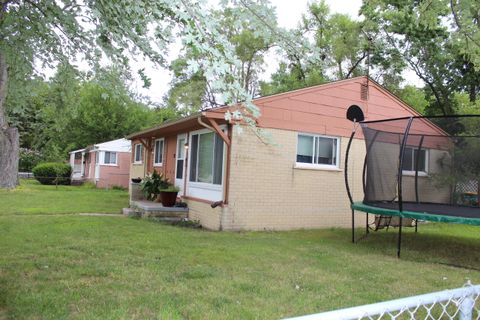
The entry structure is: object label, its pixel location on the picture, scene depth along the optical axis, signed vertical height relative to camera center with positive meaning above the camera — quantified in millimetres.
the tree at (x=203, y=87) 26516 +6508
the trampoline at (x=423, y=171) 8633 +362
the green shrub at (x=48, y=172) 26700 -142
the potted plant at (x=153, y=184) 13164 -287
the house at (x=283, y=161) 10055 +487
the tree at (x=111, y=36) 2844 +1399
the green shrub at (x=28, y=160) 32812 +734
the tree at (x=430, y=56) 20547 +6731
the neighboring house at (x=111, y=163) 25672 +573
